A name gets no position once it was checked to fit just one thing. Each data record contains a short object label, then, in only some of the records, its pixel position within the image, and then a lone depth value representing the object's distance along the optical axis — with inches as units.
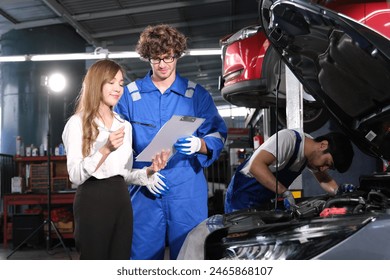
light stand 201.1
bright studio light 206.2
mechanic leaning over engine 96.5
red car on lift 144.3
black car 43.8
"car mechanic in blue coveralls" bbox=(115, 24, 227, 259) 73.6
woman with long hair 62.7
